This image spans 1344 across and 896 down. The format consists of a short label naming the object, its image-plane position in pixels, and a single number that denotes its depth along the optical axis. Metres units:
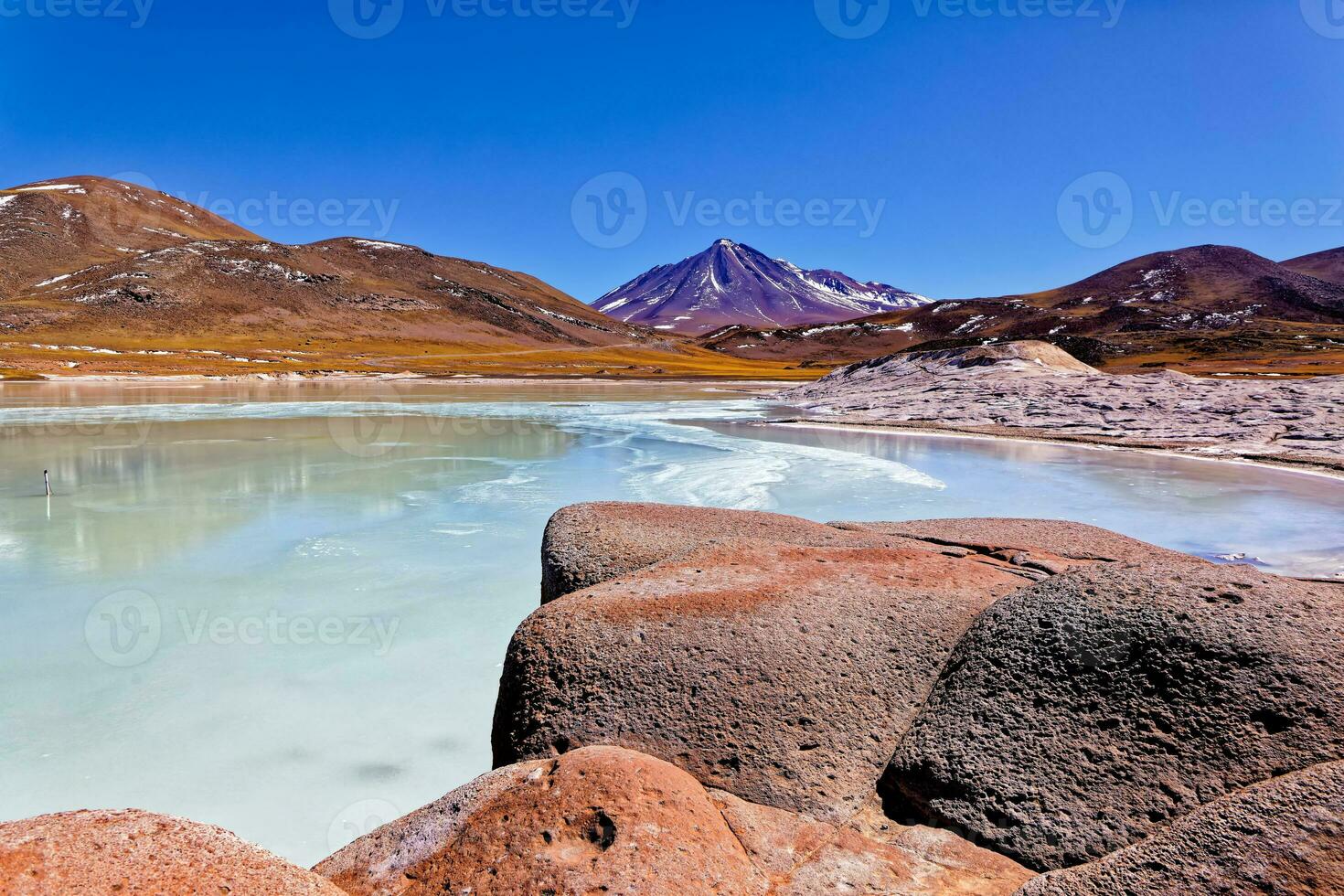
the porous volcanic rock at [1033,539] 5.61
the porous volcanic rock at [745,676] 3.09
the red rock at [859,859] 2.45
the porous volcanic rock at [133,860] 1.83
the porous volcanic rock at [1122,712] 2.57
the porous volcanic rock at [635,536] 5.05
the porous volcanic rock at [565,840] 2.31
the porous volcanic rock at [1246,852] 1.92
